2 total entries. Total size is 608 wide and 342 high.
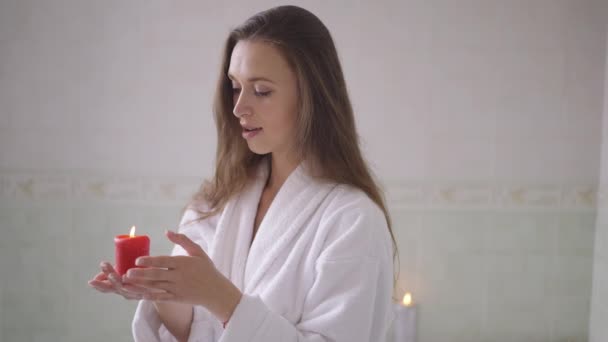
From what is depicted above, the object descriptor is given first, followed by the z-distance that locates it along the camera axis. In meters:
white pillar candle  2.19
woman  1.01
